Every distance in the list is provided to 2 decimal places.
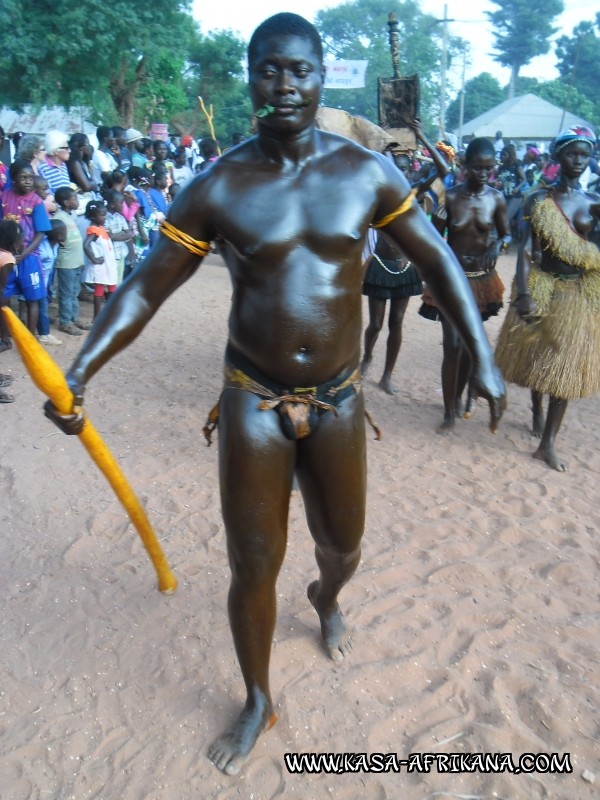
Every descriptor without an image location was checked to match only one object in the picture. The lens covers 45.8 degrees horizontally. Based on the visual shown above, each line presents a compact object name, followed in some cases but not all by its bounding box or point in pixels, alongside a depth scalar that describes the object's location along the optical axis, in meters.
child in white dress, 7.54
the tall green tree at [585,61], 46.97
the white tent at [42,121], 17.75
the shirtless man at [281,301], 2.08
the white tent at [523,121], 24.29
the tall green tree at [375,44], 50.97
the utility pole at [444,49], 28.01
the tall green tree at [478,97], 51.65
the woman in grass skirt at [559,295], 4.53
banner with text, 16.45
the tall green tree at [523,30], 65.94
